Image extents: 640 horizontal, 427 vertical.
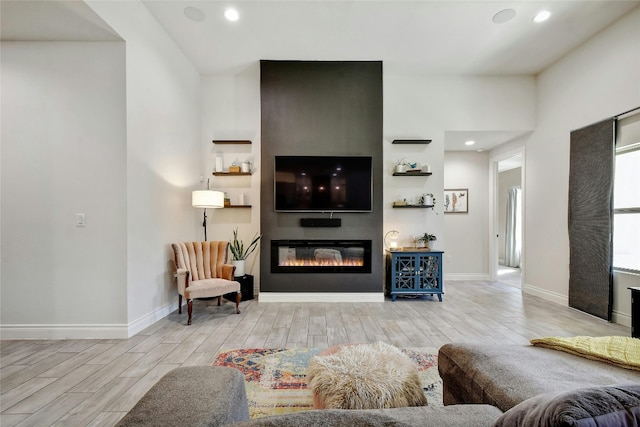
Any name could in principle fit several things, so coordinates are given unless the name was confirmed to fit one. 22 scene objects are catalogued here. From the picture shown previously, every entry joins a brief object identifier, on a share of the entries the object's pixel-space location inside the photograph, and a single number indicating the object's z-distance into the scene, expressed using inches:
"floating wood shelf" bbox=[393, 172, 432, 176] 169.3
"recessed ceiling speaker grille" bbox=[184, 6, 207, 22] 118.9
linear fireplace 157.5
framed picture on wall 213.0
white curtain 293.4
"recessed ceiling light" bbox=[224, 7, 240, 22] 119.6
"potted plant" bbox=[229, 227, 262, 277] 154.7
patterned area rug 65.4
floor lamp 140.2
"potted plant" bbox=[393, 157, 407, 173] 170.2
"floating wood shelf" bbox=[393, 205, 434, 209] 167.3
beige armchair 120.7
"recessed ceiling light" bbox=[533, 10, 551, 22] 119.7
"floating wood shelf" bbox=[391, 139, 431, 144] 167.9
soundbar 156.6
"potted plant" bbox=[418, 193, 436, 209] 169.2
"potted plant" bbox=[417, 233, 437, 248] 168.9
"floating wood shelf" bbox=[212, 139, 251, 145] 167.8
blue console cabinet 157.3
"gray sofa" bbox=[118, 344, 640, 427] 17.9
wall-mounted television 155.9
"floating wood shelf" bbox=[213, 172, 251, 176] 167.2
